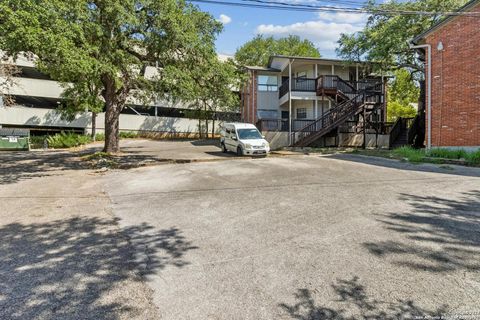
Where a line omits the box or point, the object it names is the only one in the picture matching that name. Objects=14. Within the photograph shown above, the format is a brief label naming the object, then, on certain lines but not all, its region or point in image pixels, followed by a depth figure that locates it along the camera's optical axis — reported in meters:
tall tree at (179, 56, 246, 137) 14.82
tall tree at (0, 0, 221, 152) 9.53
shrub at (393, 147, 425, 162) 12.82
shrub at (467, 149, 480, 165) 11.30
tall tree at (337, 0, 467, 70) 19.45
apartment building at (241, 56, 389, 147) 22.17
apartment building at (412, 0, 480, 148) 13.47
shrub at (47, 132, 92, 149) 24.38
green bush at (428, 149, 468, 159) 12.39
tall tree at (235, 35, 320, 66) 43.19
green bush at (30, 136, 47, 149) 24.61
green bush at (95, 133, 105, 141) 29.75
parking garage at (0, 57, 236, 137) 28.59
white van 16.91
